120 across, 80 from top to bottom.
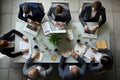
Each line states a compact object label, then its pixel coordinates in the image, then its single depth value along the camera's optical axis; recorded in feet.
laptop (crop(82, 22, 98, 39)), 9.80
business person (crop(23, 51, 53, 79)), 9.15
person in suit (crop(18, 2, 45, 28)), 9.89
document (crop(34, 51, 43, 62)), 9.75
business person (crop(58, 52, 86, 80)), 8.88
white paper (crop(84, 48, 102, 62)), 9.55
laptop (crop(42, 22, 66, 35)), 9.77
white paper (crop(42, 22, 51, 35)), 9.82
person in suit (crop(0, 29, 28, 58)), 9.75
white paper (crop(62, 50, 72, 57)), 9.72
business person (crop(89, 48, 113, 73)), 8.84
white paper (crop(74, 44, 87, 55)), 9.71
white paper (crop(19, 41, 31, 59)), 9.82
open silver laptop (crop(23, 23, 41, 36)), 9.88
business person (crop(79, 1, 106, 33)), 9.71
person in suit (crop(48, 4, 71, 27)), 9.82
